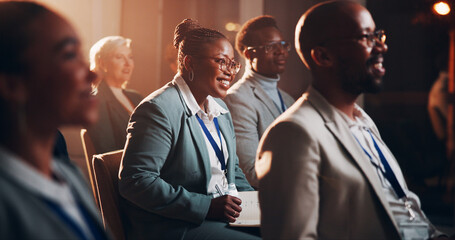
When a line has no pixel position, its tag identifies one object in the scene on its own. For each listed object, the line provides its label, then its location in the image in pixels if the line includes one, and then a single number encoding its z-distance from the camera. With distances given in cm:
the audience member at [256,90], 309
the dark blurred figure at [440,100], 494
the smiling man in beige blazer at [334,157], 148
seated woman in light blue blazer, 208
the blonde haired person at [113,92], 373
